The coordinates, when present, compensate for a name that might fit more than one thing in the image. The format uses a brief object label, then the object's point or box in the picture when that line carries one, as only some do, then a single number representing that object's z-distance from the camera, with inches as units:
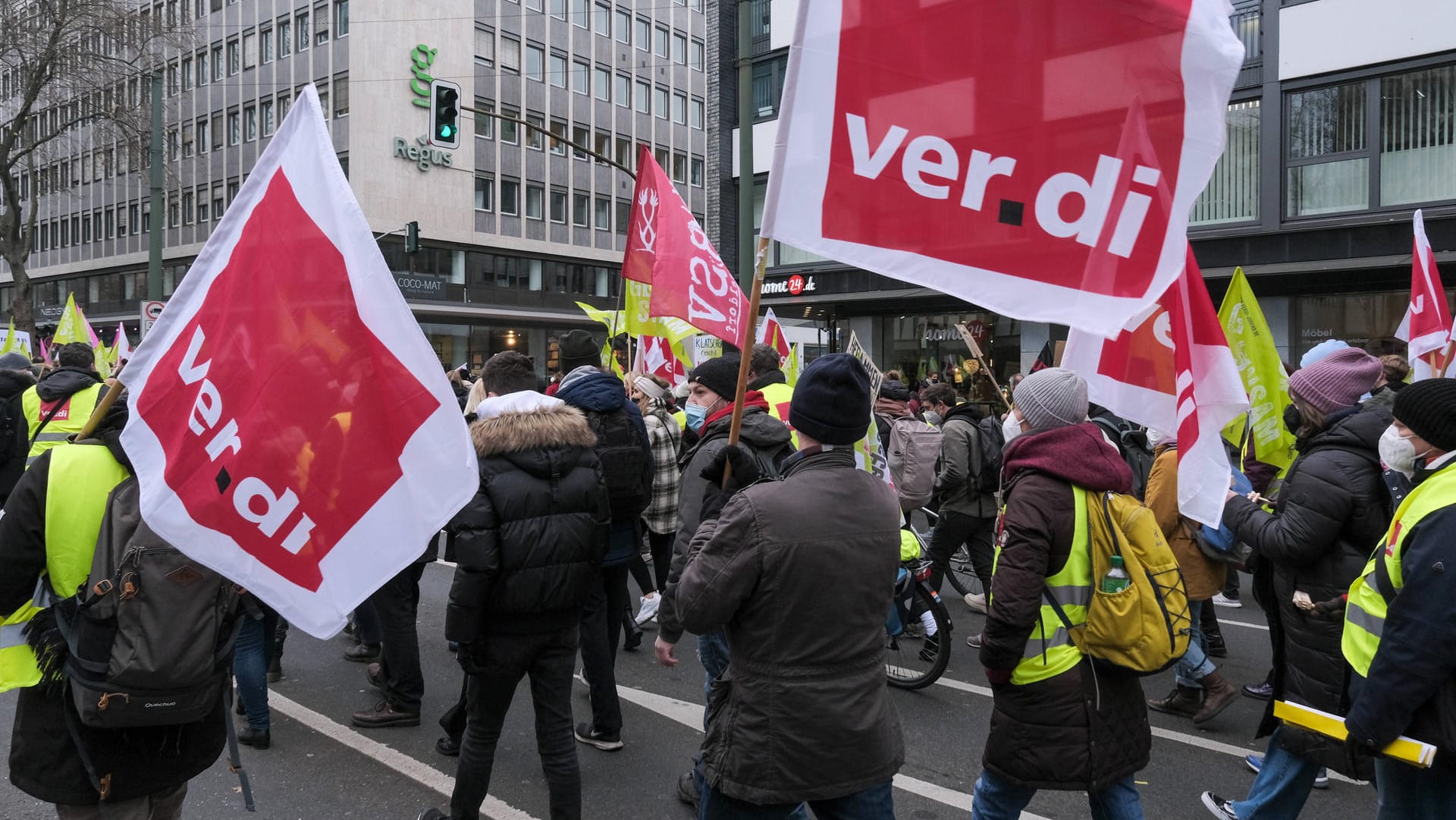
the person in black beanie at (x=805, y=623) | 104.8
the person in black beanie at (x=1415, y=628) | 99.0
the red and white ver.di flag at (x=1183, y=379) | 139.2
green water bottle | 120.1
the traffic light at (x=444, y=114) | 560.7
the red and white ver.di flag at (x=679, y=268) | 265.4
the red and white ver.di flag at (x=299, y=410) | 98.9
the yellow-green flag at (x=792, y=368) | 390.6
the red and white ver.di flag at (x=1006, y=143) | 109.7
